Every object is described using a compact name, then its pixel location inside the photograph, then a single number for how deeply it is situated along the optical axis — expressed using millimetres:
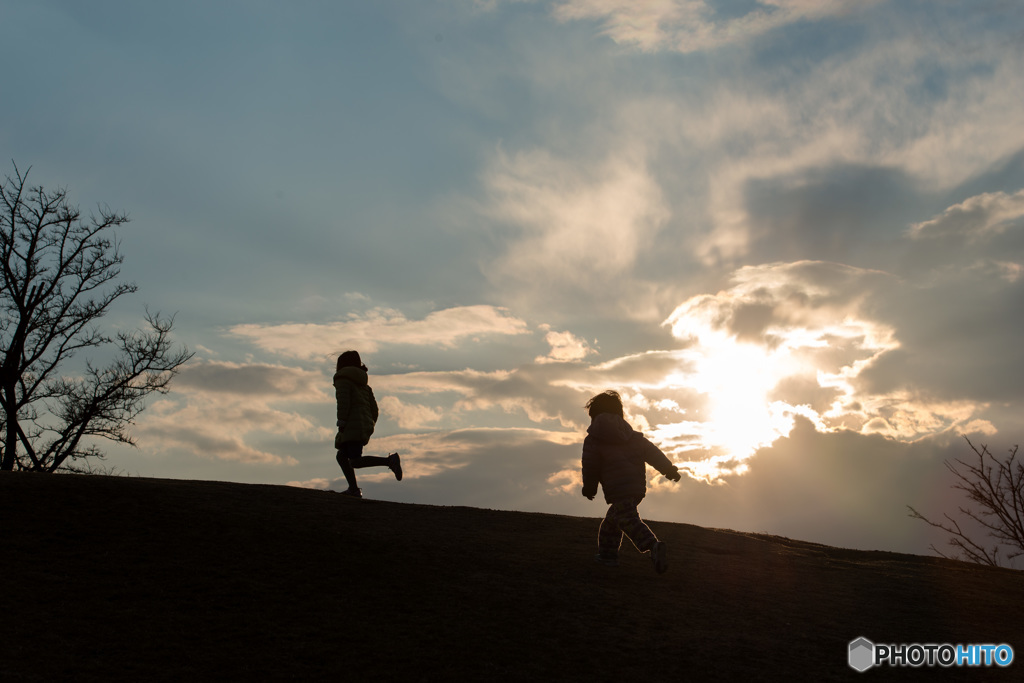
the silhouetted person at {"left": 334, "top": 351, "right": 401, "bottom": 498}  11867
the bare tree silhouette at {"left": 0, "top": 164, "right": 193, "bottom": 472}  21391
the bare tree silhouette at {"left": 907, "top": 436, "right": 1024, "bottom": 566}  10781
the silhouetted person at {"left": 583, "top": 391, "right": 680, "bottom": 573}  9047
